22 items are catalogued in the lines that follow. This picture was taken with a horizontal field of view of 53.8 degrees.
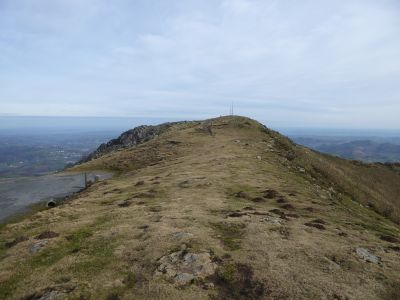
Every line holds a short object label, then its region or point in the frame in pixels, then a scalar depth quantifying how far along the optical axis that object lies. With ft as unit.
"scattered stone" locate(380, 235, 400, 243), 80.22
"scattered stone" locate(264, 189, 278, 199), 115.03
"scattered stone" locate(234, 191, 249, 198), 116.31
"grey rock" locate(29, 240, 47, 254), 75.72
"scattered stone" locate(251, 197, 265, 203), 111.34
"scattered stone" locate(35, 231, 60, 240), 82.79
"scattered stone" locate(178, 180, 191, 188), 132.03
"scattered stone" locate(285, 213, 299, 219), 93.76
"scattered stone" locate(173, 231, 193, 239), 76.89
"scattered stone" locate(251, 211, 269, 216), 94.07
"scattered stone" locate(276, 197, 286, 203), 109.71
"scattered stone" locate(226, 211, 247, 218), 92.12
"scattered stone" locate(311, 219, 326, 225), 89.32
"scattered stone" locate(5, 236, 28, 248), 80.84
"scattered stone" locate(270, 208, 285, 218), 94.22
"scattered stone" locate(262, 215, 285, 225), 86.74
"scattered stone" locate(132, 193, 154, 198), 120.78
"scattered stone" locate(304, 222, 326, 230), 84.80
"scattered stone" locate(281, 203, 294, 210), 102.81
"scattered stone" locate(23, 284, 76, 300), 56.83
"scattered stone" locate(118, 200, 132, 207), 110.63
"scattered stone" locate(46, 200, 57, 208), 143.76
